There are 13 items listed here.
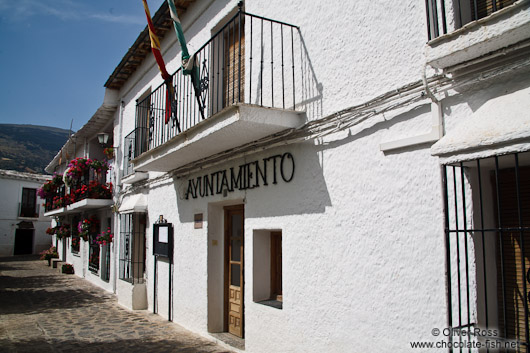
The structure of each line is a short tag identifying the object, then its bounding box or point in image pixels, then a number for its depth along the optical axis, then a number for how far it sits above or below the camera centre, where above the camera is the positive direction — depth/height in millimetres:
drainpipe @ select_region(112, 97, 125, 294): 11789 +1101
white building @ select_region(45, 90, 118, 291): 13078 +811
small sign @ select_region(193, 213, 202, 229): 7217 +26
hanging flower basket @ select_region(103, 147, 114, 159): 13125 +2204
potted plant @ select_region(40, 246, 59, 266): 22062 -1647
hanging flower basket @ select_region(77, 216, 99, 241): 13820 -136
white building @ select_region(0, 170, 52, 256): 29953 +539
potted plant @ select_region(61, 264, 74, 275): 17500 -1880
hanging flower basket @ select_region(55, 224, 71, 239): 17484 -327
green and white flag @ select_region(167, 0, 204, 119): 6242 +2358
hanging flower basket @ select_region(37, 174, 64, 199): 18339 +1598
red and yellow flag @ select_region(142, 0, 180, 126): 6965 +2524
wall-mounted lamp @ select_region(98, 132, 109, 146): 13062 +2614
